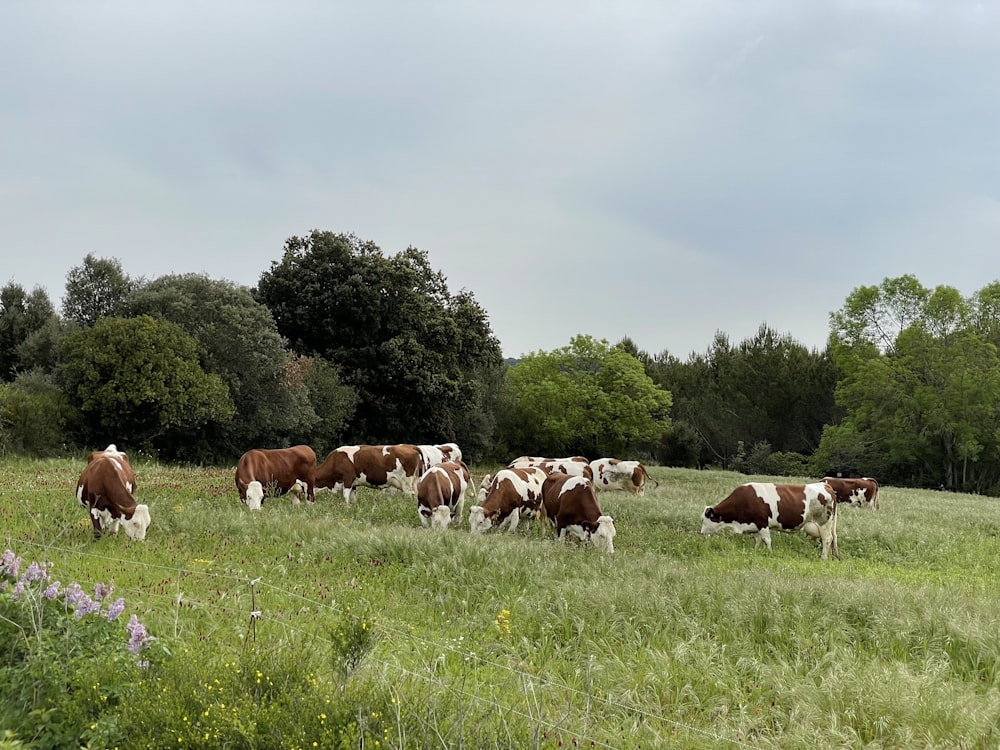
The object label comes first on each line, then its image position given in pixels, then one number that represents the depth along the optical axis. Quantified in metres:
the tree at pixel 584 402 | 47.19
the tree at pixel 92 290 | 33.22
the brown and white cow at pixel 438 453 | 22.25
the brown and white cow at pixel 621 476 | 24.84
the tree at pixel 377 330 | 37.34
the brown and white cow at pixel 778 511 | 14.58
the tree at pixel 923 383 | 42.28
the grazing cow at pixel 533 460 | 23.50
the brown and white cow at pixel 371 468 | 18.94
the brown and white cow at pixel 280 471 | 16.20
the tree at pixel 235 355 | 29.58
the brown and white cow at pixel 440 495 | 14.37
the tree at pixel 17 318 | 36.00
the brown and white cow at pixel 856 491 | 23.92
